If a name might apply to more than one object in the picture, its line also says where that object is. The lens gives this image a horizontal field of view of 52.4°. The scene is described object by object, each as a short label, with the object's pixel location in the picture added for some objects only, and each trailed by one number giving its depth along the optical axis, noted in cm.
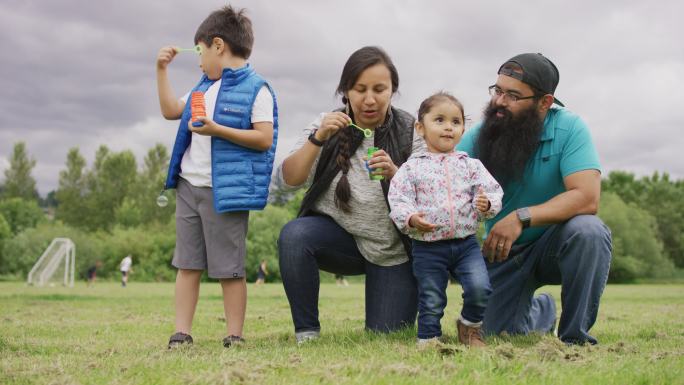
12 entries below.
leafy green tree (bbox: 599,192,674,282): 5534
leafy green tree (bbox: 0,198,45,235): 6431
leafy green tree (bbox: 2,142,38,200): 6738
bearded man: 396
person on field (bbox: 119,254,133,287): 3296
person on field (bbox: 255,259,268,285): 3247
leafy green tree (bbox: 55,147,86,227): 6694
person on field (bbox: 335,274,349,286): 4284
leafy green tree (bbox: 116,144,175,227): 6481
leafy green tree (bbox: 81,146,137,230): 6712
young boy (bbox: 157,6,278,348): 416
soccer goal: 3007
